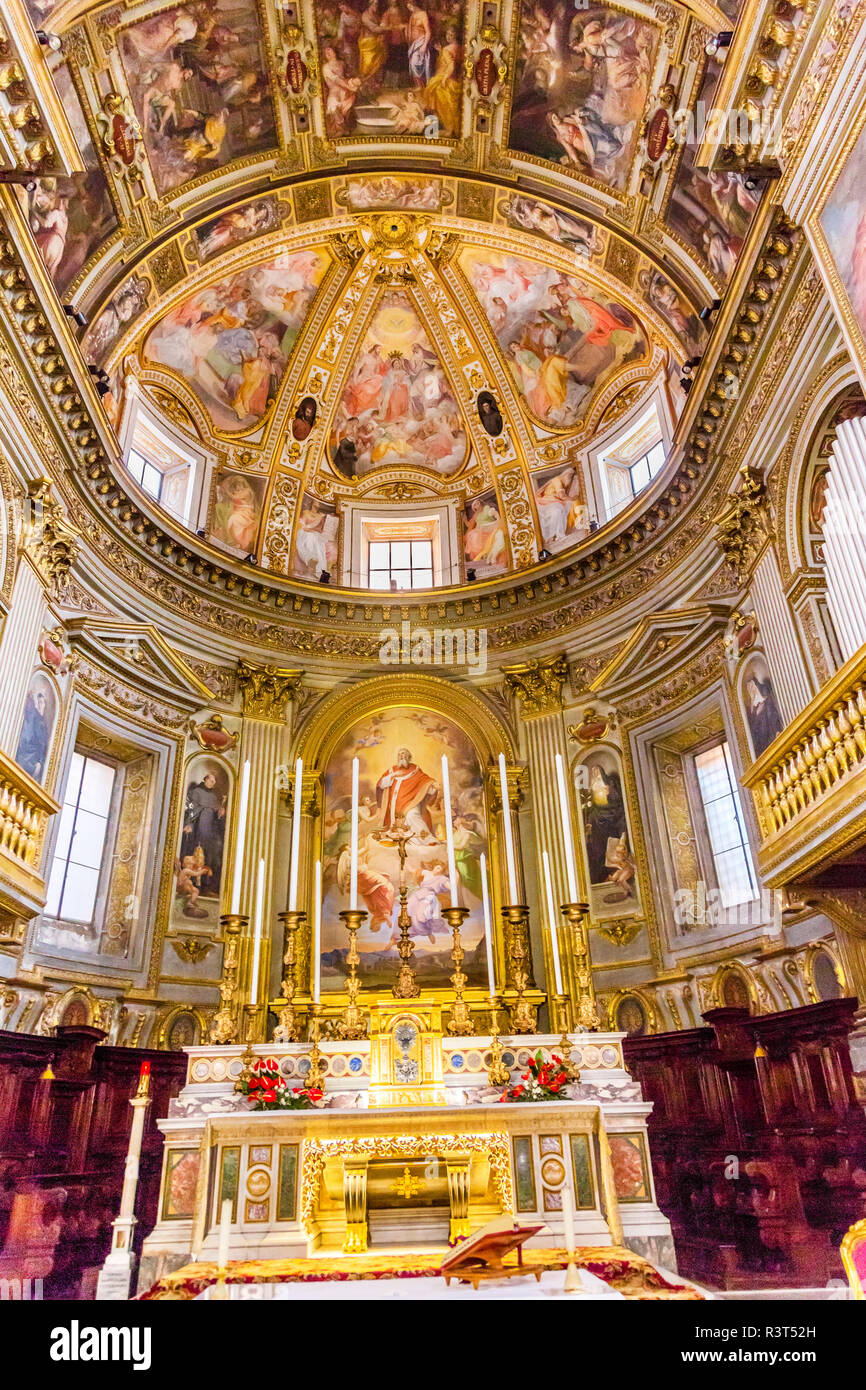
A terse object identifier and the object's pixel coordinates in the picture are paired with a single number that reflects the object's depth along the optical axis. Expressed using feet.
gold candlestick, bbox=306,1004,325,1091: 26.71
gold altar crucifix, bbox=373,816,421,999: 29.58
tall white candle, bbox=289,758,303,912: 34.04
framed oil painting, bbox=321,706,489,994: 45.06
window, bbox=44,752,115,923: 39.19
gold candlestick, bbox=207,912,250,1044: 27.53
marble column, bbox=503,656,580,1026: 44.93
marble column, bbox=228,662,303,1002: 44.39
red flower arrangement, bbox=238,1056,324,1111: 25.44
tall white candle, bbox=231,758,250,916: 24.16
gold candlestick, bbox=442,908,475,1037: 27.58
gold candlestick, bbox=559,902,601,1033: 28.99
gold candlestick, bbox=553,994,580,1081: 26.53
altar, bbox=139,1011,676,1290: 23.67
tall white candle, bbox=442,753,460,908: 28.14
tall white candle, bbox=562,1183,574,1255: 14.66
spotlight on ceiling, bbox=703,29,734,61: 31.42
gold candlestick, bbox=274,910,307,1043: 32.03
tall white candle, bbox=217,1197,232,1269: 14.23
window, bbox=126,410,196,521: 50.34
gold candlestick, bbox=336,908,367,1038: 26.95
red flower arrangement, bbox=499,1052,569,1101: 25.94
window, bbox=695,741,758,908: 37.92
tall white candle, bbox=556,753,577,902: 27.74
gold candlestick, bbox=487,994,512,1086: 27.66
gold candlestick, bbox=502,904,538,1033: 43.27
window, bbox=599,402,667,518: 50.08
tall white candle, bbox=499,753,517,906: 32.99
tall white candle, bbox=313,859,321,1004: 27.86
